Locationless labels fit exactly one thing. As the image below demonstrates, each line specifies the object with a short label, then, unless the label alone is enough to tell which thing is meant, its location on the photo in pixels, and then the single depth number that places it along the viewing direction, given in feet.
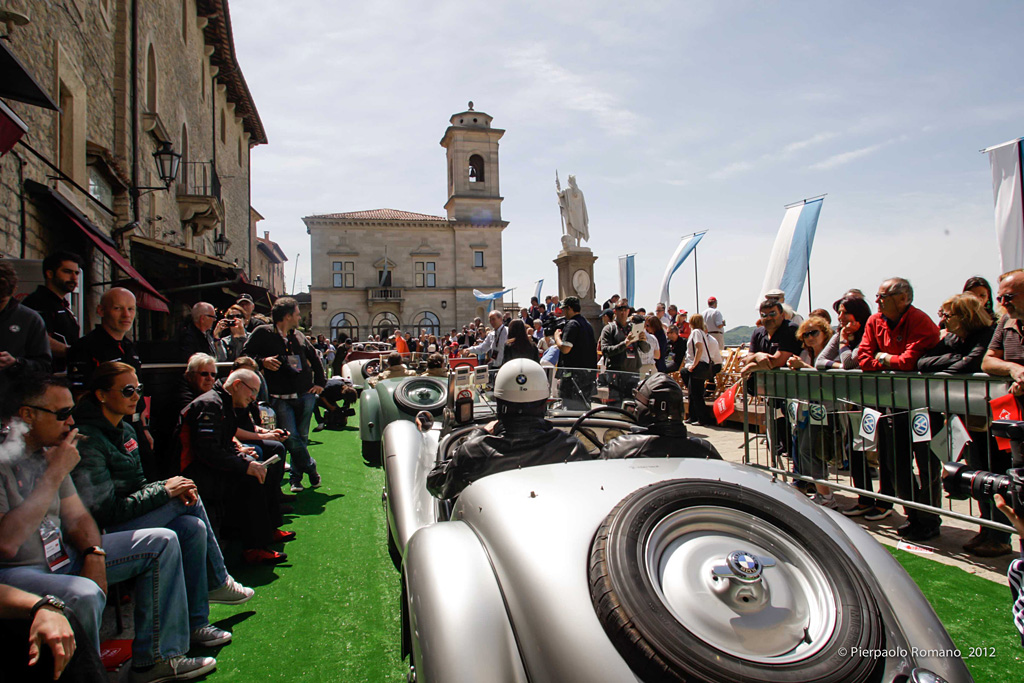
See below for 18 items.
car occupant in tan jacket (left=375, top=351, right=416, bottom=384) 26.81
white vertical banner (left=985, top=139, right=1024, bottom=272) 26.35
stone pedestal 57.57
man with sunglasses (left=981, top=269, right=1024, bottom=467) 10.98
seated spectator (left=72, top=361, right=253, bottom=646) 8.92
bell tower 152.97
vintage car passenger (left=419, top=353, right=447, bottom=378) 26.07
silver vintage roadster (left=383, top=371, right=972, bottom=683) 4.82
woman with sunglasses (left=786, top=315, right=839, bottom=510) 15.74
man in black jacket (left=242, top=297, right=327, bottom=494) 18.65
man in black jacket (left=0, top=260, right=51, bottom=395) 11.31
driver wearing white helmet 8.32
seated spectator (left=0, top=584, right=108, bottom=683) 5.79
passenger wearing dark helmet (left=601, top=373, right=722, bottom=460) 8.10
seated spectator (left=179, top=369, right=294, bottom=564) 12.53
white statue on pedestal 66.69
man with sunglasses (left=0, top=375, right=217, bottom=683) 6.81
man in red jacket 13.56
